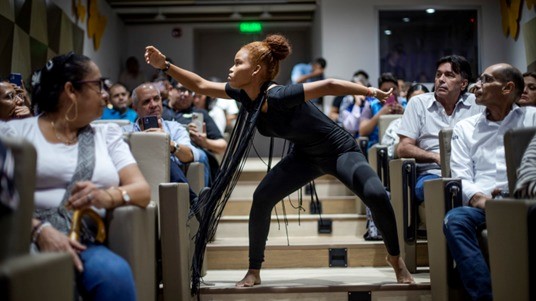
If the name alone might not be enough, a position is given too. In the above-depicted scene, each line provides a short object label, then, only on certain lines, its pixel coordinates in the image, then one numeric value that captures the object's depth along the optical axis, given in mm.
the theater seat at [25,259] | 1585
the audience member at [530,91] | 4834
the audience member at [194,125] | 4805
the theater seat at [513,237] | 2271
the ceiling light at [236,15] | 9753
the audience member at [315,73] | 8570
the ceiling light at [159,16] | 9643
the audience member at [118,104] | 6335
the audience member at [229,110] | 7621
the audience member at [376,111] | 5316
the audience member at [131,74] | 9805
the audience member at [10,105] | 3457
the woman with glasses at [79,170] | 2197
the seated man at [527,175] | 2432
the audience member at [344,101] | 6762
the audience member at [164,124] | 4035
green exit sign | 10267
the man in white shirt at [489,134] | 3145
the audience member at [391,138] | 4515
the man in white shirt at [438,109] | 4094
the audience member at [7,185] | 1710
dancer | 3150
